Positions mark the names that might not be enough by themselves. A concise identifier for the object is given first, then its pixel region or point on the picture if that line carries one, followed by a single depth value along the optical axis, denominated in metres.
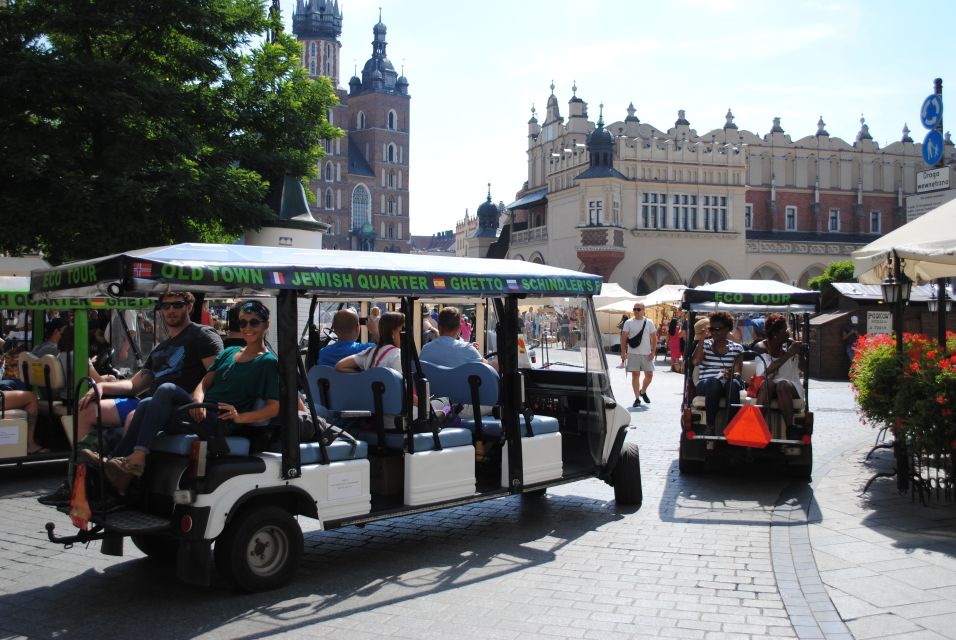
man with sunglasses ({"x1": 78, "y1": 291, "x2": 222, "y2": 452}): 6.58
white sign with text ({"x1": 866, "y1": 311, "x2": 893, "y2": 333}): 15.34
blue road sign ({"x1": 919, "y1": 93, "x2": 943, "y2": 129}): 12.45
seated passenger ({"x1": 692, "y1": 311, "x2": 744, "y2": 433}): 9.96
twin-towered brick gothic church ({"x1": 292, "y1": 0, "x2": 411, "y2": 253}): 120.25
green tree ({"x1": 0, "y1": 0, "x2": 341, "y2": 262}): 14.37
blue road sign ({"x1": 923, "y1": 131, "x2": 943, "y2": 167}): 12.09
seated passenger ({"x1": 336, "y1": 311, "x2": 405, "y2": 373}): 7.48
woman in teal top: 5.79
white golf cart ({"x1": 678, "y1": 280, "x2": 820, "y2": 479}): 9.65
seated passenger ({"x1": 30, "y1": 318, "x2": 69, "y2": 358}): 10.57
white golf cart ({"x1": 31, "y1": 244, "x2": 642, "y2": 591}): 5.69
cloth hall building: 57.34
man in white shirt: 17.20
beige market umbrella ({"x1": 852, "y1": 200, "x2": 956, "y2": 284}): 8.20
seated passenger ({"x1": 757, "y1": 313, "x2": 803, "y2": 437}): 9.70
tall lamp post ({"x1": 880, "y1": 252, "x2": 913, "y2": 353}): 9.09
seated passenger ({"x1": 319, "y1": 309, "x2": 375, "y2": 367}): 7.90
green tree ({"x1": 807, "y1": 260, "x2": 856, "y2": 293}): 37.94
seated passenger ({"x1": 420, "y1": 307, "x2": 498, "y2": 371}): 8.20
